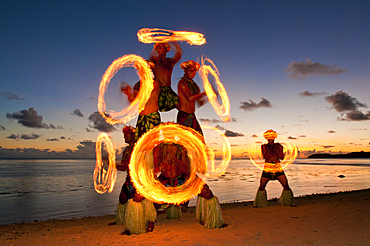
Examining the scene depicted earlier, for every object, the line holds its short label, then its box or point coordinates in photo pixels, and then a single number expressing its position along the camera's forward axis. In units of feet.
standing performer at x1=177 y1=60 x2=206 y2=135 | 14.69
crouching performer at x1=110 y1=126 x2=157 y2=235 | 13.38
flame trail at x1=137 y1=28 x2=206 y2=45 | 14.38
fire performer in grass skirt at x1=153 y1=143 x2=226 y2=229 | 13.57
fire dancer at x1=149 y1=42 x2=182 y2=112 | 14.49
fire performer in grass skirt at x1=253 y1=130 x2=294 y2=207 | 23.72
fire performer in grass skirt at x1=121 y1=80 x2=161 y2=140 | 14.02
